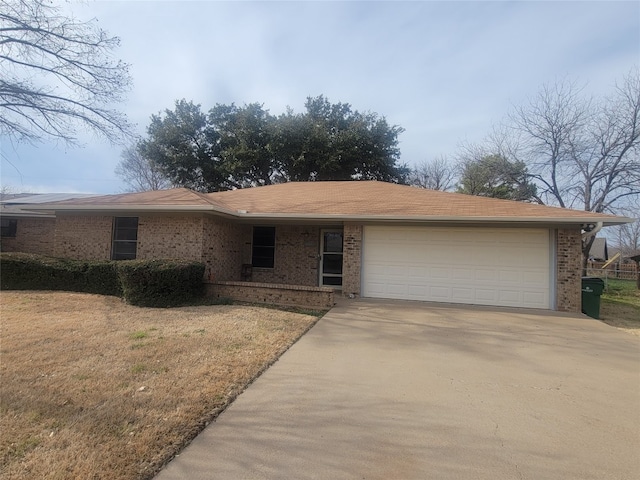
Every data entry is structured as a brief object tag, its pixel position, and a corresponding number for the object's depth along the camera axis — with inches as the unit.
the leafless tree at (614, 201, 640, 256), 1620.3
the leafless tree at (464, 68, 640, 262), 684.7
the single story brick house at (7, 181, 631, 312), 357.1
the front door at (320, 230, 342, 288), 465.7
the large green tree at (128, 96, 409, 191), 943.0
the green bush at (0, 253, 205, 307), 324.2
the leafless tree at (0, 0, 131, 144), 356.2
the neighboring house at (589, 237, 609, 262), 1748.3
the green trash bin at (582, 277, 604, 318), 357.7
